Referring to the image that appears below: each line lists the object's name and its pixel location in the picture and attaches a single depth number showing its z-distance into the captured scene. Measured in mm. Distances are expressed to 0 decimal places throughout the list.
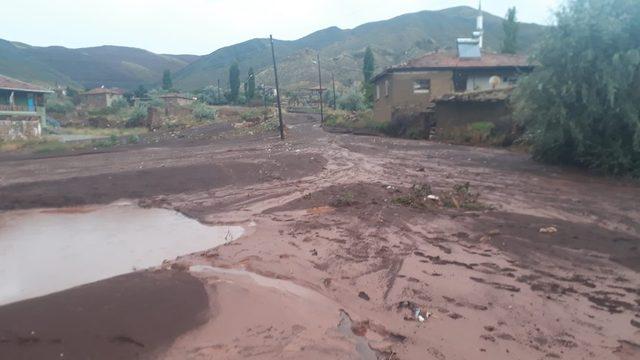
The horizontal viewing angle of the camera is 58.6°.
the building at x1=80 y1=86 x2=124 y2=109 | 77938
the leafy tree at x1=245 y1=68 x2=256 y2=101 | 79881
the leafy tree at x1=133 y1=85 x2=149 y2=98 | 86419
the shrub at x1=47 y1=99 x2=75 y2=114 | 63750
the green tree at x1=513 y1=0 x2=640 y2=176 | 15266
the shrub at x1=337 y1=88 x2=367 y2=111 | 65000
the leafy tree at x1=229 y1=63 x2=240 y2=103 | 82500
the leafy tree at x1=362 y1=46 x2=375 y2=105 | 67338
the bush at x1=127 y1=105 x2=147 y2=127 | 50500
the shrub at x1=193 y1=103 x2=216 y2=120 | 55094
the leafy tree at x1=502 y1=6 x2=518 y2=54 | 59666
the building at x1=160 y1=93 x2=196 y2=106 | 74900
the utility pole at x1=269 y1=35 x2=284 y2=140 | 30922
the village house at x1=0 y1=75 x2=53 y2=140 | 38156
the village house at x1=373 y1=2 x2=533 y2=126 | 37469
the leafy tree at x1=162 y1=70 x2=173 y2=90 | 103375
